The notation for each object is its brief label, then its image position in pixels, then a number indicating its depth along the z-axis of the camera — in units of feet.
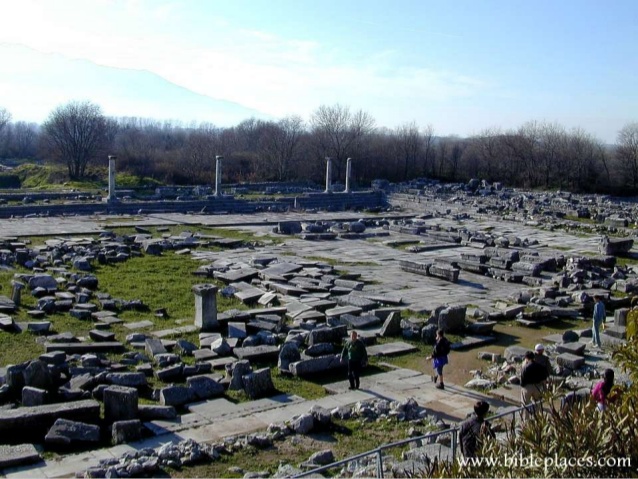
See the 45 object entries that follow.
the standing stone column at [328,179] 170.09
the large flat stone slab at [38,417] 33.19
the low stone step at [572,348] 49.16
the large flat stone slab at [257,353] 45.86
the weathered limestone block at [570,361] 46.34
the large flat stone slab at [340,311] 58.18
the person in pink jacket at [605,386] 32.24
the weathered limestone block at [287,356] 44.42
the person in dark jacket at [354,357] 41.11
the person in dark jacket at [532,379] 36.57
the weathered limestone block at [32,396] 35.83
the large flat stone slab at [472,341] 52.12
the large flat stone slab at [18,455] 29.78
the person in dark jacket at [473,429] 26.53
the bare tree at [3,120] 335.26
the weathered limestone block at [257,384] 39.63
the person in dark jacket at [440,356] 42.09
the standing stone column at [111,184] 135.95
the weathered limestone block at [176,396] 37.88
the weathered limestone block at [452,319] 55.62
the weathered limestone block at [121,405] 35.04
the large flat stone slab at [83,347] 45.96
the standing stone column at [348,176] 174.32
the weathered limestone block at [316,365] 43.60
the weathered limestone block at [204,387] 39.14
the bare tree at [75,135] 205.16
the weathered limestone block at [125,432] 32.89
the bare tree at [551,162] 229.04
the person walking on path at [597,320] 52.47
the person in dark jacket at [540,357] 37.83
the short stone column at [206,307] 53.11
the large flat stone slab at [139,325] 53.88
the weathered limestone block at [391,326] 54.03
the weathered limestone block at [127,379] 39.58
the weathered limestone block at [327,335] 49.83
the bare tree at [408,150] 248.11
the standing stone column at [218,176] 151.53
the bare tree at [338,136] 231.09
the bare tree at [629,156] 219.20
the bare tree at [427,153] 254.06
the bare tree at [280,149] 223.30
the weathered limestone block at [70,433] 32.01
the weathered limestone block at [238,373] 40.63
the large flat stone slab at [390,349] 49.32
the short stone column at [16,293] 59.11
